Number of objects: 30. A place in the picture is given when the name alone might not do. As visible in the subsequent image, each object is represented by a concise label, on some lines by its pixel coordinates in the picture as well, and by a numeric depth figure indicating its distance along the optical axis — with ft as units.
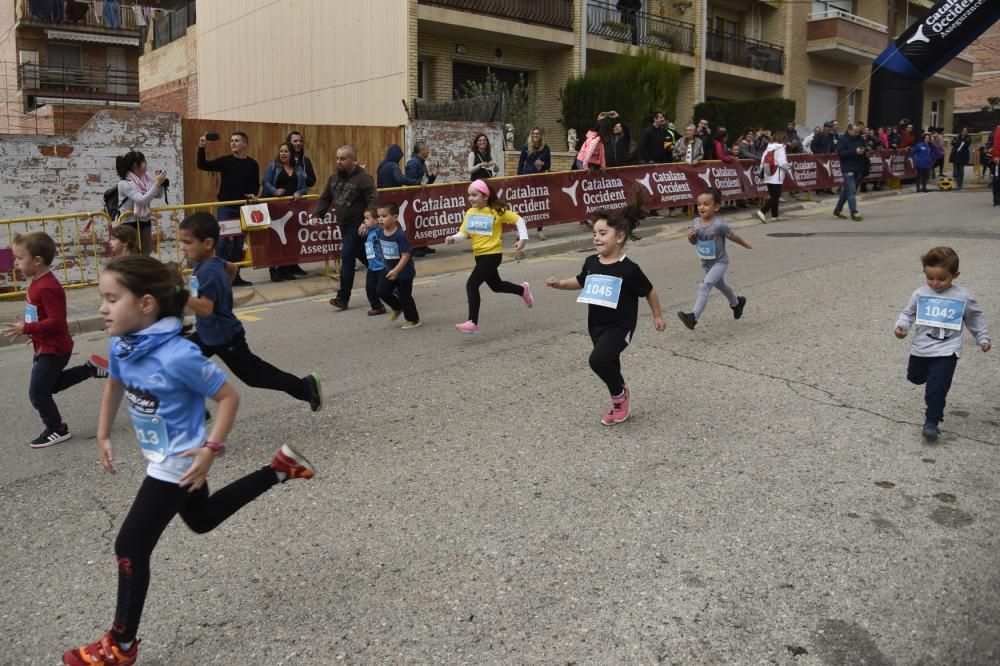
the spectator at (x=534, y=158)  54.03
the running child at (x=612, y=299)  19.34
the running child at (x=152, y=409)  10.30
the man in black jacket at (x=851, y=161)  56.29
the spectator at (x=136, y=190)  34.27
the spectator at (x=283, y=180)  40.09
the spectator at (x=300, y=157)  40.93
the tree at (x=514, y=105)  75.92
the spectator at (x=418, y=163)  46.44
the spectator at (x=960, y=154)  86.33
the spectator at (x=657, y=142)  59.36
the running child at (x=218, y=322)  17.54
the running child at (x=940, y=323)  17.65
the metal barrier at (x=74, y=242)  37.55
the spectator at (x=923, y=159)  82.12
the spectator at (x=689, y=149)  61.16
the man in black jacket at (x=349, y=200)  34.04
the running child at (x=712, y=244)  28.14
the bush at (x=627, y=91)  78.69
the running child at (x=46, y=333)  18.24
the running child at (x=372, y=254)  30.42
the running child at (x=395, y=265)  29.48
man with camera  38.50
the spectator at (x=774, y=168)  60.03
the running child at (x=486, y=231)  28.47
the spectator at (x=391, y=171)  43.57
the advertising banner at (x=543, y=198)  40.34
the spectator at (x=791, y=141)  73.56
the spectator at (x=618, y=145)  56.03
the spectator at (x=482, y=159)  48.14
